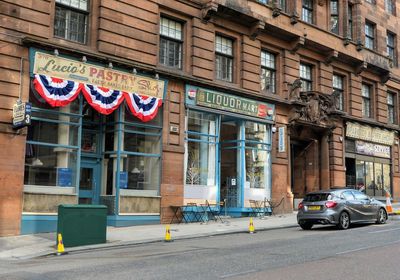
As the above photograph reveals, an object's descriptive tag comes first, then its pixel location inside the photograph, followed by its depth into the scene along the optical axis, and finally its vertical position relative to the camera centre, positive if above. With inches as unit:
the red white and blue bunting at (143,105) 733.9 +132.1
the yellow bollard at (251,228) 675.0 -50.8
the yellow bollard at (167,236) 587.8 -56.1
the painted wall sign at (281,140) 977.5 +107.5
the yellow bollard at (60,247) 500.4 -61.7
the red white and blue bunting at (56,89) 636.1 +134.0
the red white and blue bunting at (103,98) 686.5 +133.6
